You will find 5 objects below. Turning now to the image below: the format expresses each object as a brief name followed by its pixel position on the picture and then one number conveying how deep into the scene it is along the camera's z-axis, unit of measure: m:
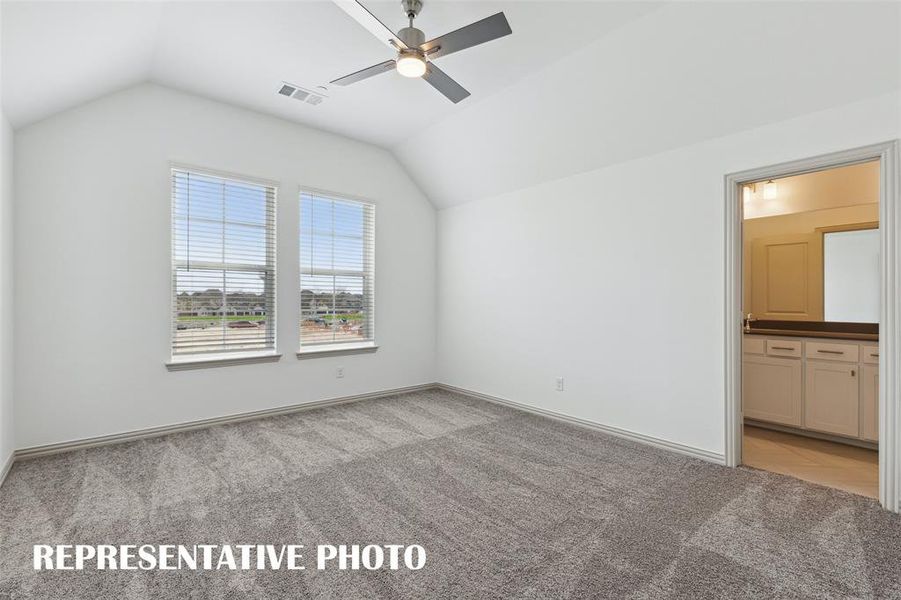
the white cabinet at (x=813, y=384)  3.41
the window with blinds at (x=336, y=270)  4.75
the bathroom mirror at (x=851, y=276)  3.69
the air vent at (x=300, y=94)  3.78
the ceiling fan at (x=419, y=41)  2.24
